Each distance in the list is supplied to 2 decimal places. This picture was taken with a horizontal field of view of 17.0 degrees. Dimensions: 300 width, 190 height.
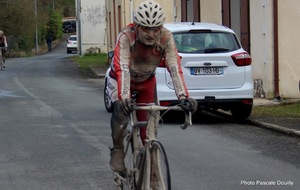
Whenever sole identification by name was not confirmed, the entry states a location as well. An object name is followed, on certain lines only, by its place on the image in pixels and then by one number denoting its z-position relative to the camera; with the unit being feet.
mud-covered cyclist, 27.02
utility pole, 272.52
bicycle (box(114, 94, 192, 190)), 25.98
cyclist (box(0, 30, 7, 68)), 143.38
